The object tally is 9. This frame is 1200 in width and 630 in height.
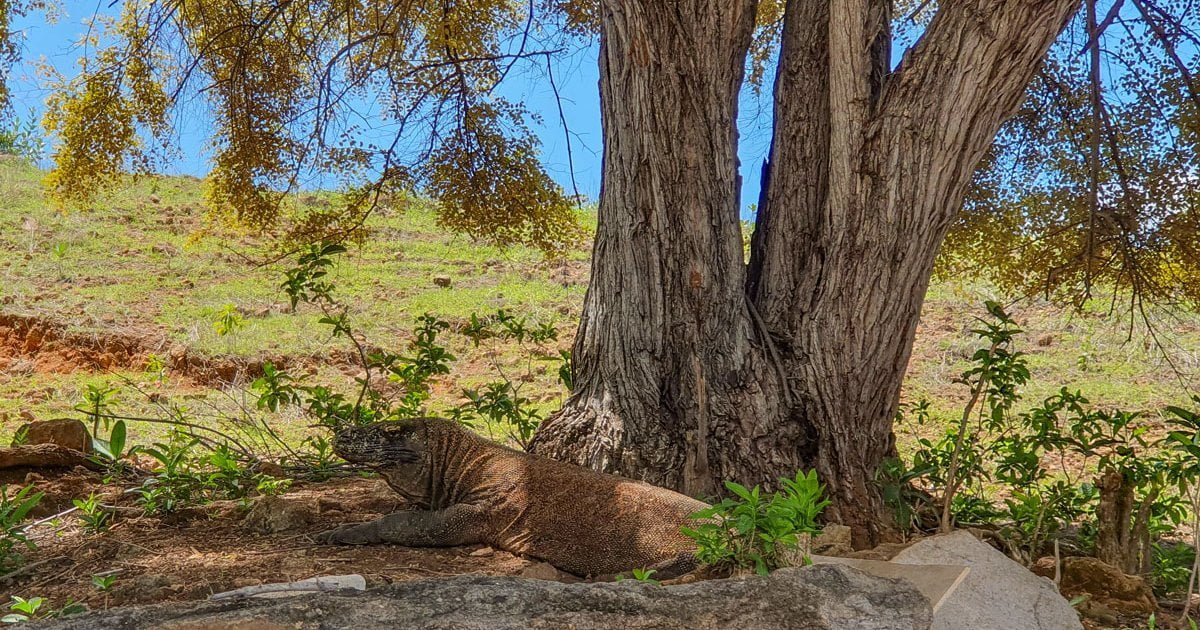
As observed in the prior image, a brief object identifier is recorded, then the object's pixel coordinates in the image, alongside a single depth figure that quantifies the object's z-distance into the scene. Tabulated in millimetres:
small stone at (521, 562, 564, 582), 3455
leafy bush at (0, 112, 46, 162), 13172
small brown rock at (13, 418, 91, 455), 4910
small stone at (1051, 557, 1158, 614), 3645
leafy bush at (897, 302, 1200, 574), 4109
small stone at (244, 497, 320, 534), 3871
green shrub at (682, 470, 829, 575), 2441
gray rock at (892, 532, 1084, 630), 2645
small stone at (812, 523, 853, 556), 3497
